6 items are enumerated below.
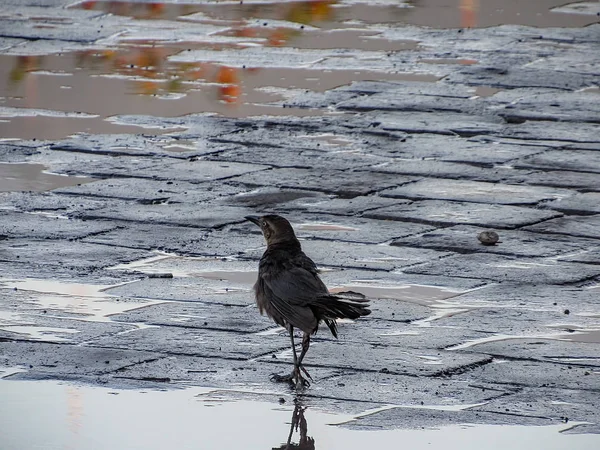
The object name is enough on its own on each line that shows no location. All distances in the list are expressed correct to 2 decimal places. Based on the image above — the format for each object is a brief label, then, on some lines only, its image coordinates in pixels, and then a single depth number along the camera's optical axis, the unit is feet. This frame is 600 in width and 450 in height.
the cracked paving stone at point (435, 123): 91.09
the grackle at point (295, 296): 46.57
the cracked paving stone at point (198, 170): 79.46
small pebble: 66.39
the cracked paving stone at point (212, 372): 47.70
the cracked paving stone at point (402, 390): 46.26
